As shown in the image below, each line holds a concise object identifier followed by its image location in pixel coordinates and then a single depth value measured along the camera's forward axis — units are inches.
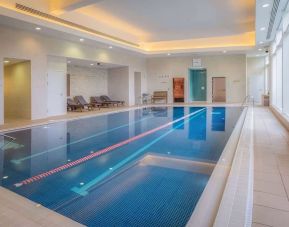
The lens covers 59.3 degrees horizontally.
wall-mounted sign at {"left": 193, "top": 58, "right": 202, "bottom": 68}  644.1
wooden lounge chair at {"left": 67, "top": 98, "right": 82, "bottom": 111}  479.5
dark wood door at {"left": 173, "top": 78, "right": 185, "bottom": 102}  666.8
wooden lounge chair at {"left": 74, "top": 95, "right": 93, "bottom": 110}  487.5
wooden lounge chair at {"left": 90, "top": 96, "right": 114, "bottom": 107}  559.8
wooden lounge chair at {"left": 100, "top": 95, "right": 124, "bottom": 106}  584.7
